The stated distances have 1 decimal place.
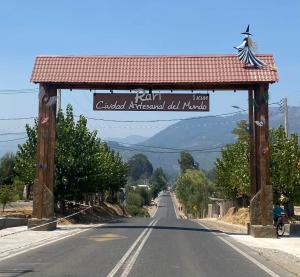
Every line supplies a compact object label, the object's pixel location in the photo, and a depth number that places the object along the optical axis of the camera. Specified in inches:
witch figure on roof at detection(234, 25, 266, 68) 1044.5
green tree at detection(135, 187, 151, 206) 5836.6
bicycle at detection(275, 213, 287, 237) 1054.4
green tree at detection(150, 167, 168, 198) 7322.8
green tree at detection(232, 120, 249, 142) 2997.8
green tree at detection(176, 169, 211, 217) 3668.8
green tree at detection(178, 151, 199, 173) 7278.5
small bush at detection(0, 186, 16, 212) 1613.4
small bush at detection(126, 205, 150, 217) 4195.4
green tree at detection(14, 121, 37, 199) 1514.5
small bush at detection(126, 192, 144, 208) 4850.9
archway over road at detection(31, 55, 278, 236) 1027.3
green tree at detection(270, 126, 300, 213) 1339.8
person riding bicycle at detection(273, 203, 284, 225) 1060.5
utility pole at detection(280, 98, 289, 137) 1766.7
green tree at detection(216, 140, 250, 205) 1465.3
